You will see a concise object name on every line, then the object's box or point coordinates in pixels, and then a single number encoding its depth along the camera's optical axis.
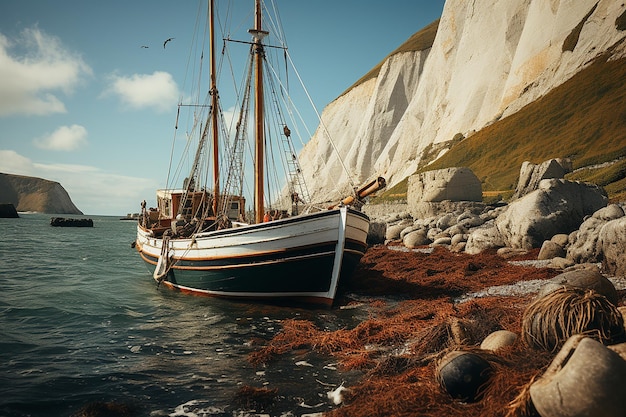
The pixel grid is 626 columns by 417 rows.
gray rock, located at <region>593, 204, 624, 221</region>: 14.85
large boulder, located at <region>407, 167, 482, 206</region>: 32.28
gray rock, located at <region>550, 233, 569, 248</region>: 16.59
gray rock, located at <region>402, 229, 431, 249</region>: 26.70
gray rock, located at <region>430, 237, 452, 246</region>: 24.44
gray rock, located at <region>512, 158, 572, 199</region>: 31.72
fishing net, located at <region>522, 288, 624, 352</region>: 5.71
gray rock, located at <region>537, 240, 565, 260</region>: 16.14
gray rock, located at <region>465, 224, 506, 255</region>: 20.33
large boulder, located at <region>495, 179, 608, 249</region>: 18.36
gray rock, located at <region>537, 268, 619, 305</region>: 7.36
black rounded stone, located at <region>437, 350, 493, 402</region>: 5.38
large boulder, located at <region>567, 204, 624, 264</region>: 13.55
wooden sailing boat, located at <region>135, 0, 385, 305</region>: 13.16
